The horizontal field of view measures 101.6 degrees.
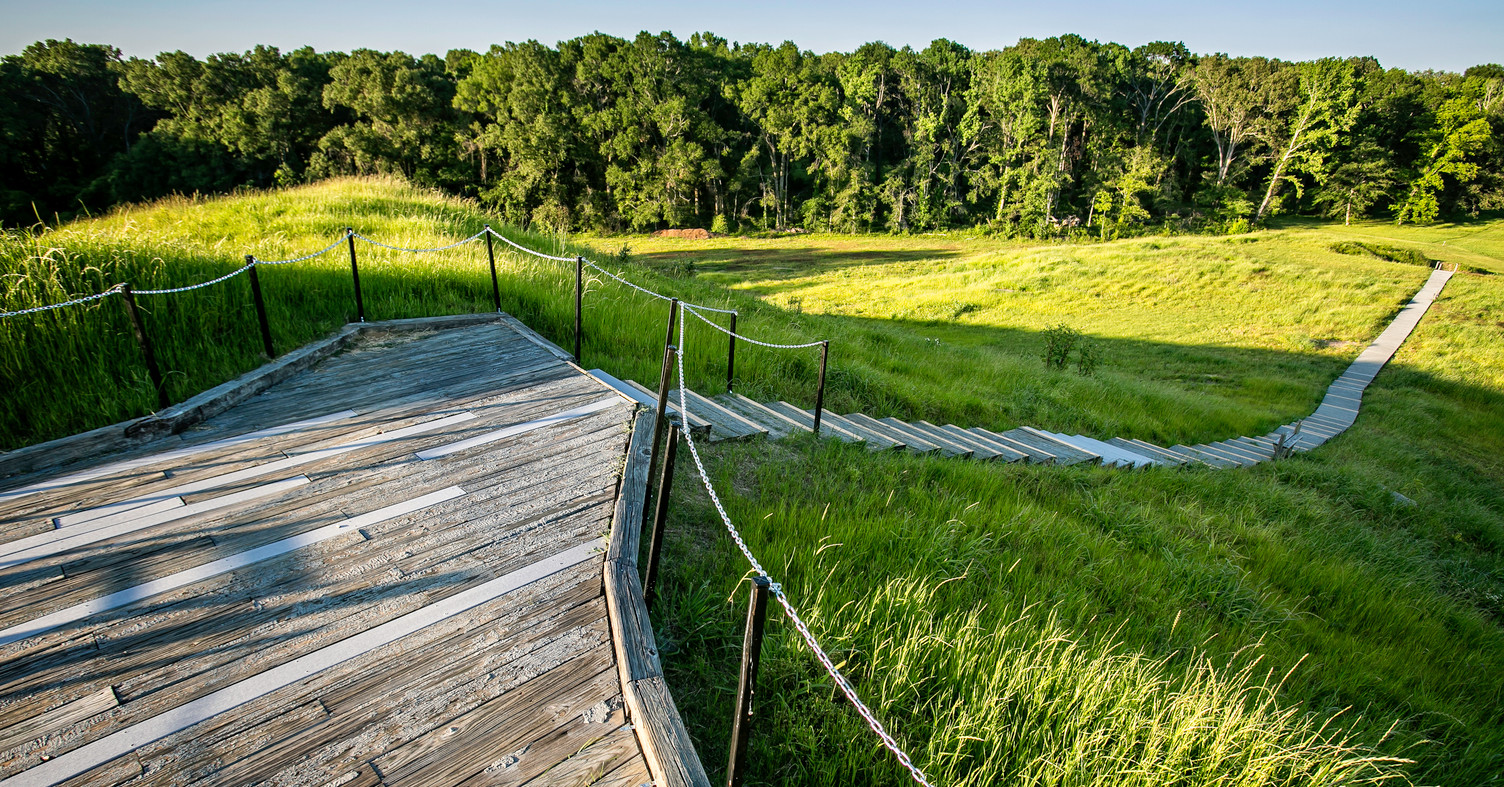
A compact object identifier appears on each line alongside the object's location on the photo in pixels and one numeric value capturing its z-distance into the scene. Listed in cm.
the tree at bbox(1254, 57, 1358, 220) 4891
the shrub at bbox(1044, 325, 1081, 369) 1609
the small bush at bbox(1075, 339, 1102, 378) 1567
